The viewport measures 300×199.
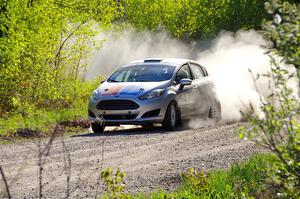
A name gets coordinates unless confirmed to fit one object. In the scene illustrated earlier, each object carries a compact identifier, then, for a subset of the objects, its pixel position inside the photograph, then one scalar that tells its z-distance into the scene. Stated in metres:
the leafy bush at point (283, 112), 9.09
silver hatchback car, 33.46
